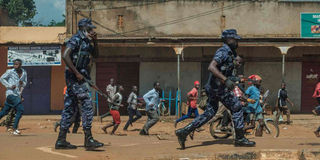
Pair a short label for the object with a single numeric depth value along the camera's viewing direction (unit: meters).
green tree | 45.22
